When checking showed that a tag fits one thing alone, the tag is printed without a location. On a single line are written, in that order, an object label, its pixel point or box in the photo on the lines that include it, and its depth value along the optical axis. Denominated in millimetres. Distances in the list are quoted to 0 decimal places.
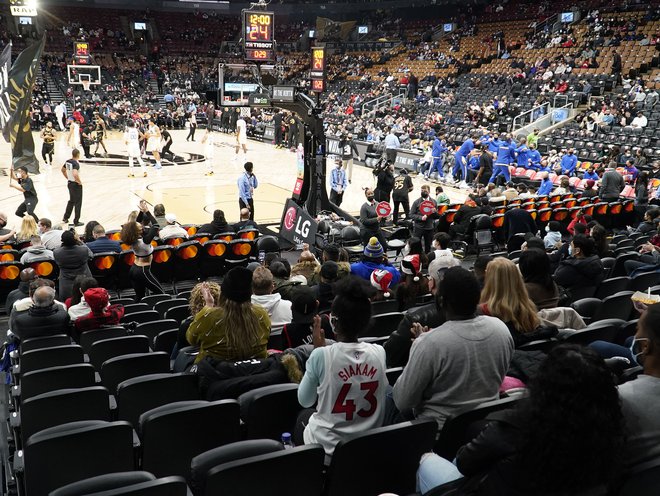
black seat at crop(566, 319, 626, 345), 4343
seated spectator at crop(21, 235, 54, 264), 8633
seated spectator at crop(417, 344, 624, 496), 1975
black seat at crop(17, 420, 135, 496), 3049
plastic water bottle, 3531
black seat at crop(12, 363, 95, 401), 4215
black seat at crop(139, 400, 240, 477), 3305
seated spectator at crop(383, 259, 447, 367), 3919
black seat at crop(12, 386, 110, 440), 3664
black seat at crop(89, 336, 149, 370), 5109
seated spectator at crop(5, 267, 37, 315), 7078
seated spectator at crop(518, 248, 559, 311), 4652
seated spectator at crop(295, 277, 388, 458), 3162
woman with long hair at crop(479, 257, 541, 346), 3977
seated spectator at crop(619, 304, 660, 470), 2465
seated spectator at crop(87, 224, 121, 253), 9406
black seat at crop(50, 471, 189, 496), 2443
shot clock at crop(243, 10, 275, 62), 13812
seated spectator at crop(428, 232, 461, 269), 7340
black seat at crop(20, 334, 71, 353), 5396
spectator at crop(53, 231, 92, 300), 8055
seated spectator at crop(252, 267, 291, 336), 5312
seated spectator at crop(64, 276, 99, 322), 5969
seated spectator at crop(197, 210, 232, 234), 11016
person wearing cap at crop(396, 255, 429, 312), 6367
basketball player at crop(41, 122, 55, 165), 19906
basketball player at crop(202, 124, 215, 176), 21000
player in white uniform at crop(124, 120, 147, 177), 19688
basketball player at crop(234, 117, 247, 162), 21688
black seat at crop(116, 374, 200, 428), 3930
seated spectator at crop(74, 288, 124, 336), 5680
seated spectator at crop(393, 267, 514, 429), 3084
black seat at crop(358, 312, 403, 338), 5621
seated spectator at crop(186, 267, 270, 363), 4082
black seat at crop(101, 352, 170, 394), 4527
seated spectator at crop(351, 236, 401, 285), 7309
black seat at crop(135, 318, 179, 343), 5965
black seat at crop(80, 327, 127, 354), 5562
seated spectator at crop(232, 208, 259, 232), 11281
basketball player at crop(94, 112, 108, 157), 23556
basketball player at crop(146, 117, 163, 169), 20609
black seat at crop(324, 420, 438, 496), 2941
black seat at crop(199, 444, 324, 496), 2600
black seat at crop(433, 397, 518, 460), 3082
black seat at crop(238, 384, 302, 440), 3635
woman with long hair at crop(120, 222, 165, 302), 8875
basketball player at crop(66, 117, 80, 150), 22094
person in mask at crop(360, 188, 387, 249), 10141
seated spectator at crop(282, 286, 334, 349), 4602
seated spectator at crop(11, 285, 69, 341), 5773
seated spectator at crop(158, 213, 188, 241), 10297
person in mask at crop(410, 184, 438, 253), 11773
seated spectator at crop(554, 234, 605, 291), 6539
